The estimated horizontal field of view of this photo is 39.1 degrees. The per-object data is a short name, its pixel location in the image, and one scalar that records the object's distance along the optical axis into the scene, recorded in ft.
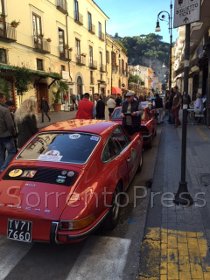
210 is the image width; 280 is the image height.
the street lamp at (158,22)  71.30
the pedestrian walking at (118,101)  67.67
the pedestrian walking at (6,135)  21.43
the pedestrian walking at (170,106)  50.83
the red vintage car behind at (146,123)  29.94
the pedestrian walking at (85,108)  32.30
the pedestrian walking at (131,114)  27.61
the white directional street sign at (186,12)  14.30
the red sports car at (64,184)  10.84
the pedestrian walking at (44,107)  63.72
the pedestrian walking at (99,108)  45.06
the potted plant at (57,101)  85.25
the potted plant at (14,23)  63.10
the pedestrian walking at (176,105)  44.91
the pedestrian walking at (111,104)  54.60
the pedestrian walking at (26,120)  21.16
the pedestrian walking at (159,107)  51.26
